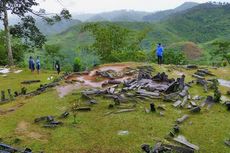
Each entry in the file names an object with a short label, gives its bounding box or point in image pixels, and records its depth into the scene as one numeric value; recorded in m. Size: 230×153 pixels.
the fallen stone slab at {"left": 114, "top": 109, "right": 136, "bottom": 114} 12.65
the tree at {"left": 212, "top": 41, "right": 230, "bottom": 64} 40.59
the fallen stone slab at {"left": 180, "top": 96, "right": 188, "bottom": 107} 13.31
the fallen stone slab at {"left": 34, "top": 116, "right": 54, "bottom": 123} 12.19
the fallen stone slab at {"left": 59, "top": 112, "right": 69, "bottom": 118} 12.55
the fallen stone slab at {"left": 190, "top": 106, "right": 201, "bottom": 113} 12.58
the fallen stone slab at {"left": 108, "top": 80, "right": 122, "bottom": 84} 17.14
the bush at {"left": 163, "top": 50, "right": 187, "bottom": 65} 36.74
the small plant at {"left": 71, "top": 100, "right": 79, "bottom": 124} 11.95
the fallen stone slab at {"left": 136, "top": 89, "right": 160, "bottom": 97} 14.35
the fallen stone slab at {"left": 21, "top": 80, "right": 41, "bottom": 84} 21.44
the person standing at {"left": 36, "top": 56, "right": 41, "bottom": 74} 23.36
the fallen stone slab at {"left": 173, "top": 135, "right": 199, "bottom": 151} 9.79
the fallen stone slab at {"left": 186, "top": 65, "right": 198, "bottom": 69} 21.45
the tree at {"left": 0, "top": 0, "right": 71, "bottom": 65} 27.09
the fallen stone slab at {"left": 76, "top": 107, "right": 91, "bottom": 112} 13.16
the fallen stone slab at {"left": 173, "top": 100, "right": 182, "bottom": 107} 13.25
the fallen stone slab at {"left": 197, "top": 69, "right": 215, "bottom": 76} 19.51
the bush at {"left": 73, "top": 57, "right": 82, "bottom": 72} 26.63
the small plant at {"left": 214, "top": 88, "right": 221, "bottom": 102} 13.56
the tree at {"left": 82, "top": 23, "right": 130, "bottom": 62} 38.07
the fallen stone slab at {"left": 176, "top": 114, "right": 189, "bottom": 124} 11.65
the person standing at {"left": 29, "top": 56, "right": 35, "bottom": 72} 24.45
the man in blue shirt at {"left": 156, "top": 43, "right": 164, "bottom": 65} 20.72
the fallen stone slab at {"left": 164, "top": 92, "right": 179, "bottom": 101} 13.86
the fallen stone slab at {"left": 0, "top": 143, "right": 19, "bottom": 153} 9.84
